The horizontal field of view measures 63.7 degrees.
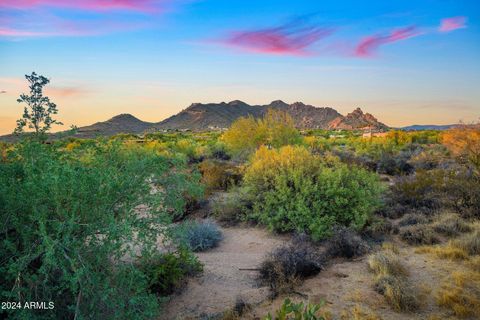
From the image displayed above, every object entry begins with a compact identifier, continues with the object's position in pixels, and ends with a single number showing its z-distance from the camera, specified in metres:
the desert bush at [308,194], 10.30
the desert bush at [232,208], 12.27
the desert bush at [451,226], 9.64
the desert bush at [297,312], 4.72
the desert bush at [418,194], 12.00
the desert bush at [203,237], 9.92
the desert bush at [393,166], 21.31
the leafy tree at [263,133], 25.67
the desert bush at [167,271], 6.88
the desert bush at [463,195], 10.86
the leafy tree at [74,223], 4.30
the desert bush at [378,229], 10.05
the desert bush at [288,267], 6.93
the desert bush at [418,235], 9.33
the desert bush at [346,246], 8.59
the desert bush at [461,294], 5.83
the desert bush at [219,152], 30.90
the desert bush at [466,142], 15.25
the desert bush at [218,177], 16.23
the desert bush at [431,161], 21.05
